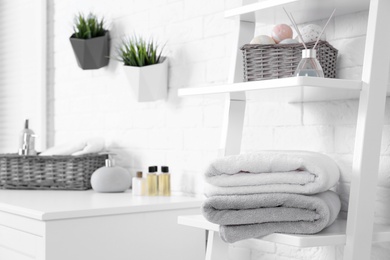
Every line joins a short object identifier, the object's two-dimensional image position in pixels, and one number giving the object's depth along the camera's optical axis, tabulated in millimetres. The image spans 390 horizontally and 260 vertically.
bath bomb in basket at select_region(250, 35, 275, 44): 1505
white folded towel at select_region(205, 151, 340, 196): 1331
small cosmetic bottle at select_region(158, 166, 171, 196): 2127
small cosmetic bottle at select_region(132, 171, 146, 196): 2127
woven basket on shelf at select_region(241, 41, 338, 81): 1453
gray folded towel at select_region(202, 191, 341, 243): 1311
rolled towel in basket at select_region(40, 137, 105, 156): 2404
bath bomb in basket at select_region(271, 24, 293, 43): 1555
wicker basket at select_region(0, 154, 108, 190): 2334
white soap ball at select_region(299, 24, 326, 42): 1517
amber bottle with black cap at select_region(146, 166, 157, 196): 2121
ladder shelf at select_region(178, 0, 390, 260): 1286
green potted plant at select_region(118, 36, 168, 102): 2191
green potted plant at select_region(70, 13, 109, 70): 2512
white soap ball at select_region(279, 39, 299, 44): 1494
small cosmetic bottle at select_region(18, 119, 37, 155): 2506
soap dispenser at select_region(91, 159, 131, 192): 2205
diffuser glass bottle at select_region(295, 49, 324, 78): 1342
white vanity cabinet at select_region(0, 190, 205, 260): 1712
